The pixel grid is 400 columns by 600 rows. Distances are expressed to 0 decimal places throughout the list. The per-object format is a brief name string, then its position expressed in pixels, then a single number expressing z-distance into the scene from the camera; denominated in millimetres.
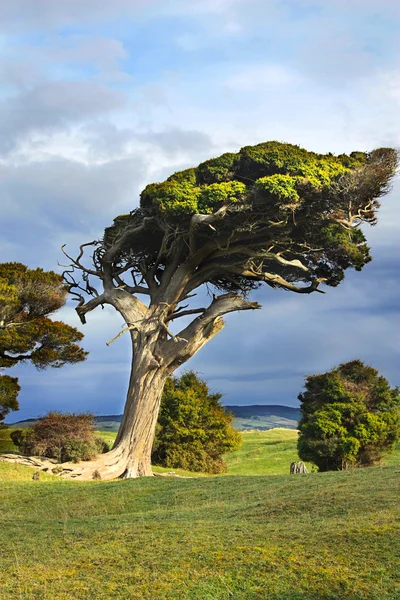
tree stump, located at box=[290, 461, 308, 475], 21770
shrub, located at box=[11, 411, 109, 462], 25172
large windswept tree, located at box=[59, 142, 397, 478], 23969
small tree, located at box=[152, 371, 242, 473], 30078
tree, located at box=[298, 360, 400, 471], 25891
